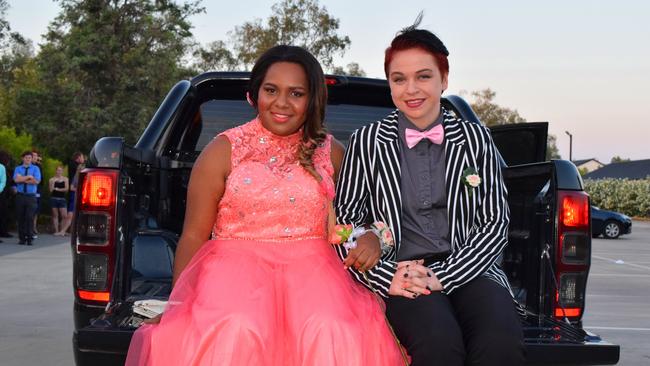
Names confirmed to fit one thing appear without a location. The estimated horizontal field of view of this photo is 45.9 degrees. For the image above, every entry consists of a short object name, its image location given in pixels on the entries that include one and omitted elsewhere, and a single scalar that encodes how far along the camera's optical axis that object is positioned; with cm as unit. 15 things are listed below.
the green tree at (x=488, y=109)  6981
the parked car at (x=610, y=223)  2455
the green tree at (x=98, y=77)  3444
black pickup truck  303
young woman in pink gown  268
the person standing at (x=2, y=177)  1395
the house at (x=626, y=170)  7212
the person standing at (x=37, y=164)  1511
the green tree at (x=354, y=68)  4575
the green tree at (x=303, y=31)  4034
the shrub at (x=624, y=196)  4109
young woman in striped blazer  300
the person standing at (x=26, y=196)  1463
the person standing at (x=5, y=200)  1459
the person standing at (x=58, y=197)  1655
